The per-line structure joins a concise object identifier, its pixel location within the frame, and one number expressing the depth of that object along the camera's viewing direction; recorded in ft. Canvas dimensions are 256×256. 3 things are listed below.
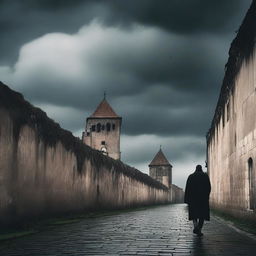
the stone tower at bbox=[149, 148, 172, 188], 366.84
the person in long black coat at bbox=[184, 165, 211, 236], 35.19
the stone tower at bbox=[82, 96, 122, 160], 280.92
